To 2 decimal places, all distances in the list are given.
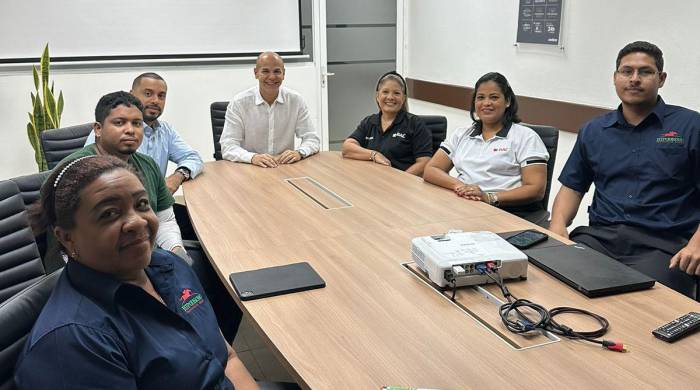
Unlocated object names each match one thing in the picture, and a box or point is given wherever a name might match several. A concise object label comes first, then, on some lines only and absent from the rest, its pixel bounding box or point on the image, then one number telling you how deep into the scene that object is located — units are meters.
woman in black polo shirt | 3.43
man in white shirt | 3.49
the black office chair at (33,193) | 1.94
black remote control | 1.33
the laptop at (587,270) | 1.58
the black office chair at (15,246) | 1.65
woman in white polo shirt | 2.71
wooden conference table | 1.21
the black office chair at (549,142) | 2.88
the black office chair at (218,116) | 3.89
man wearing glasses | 2.27
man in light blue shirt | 3.03
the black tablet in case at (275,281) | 1.60
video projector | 1.59
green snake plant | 4.04
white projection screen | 4.35
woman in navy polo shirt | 0.99
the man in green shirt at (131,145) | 2.32
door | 5.60
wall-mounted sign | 3.80
